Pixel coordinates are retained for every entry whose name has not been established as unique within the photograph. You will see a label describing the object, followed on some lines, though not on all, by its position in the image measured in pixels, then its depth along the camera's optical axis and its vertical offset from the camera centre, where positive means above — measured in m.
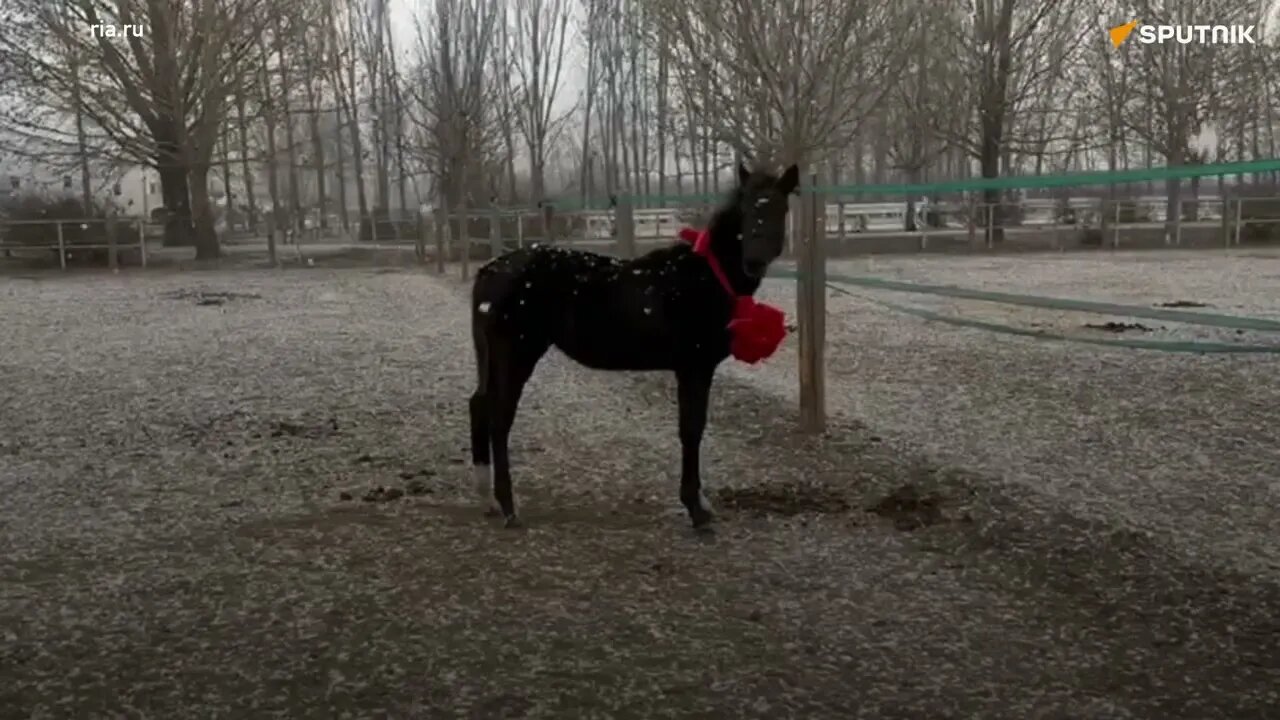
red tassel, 4.14 -0.36
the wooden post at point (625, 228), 9.58 +0.09
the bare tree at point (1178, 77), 26.55 +3.55
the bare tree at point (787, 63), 18.56 +2.92
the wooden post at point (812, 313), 5.83 -0.43
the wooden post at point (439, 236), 20.51 +0.16
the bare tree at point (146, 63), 23.83 +4.14
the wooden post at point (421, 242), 23.78 +0.07
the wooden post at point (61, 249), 23.69 +0.18
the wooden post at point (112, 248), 23.81 +0.16
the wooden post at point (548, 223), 15.18 +0.26
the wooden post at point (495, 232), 15.37 +0.15
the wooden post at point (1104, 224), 24.14 -0.04
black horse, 4.10 -0.27
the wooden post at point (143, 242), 24.08 +0.28
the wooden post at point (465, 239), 17.72 +0.08
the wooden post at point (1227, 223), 23.73 -0.10
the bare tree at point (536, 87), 36.31 +5.10
